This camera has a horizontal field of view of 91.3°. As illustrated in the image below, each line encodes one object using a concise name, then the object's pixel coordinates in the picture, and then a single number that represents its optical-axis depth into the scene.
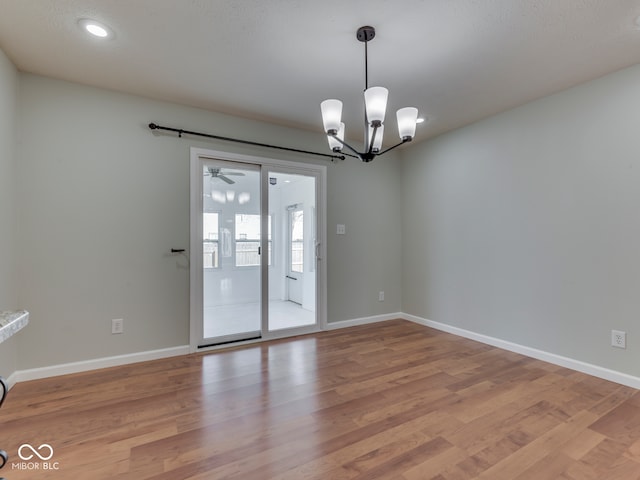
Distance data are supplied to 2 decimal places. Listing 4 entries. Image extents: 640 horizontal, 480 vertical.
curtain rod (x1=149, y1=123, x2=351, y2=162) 3.05
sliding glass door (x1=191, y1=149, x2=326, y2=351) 3.33
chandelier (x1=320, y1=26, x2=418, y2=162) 1.92
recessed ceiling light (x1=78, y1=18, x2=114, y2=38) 2.00
